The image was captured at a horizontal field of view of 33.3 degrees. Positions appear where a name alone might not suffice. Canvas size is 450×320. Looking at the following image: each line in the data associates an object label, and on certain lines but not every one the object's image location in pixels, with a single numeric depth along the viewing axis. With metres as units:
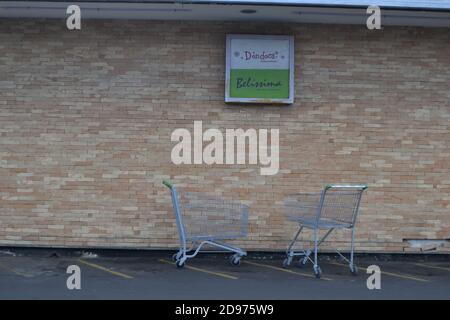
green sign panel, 12.85
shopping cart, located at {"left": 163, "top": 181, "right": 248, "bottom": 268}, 11.74
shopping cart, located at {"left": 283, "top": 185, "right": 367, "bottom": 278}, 11.38
